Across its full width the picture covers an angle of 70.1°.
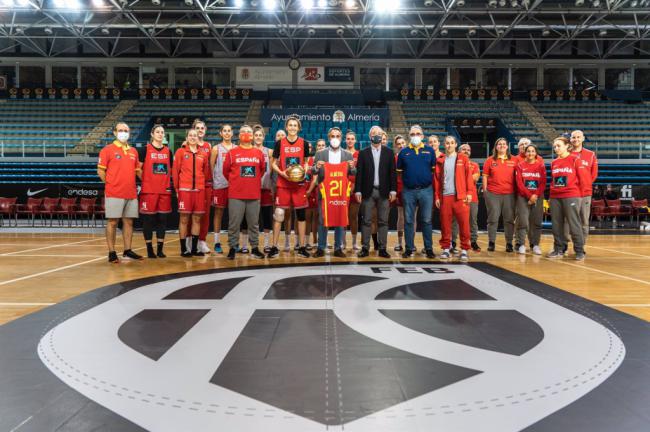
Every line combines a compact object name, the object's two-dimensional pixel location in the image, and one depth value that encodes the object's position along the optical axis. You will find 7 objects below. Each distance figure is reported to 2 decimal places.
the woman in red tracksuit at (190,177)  5.88
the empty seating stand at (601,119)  19.62
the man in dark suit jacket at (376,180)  5.75
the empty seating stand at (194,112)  20.28
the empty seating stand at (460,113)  19.66
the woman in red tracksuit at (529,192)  6.51
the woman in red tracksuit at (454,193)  5.83
